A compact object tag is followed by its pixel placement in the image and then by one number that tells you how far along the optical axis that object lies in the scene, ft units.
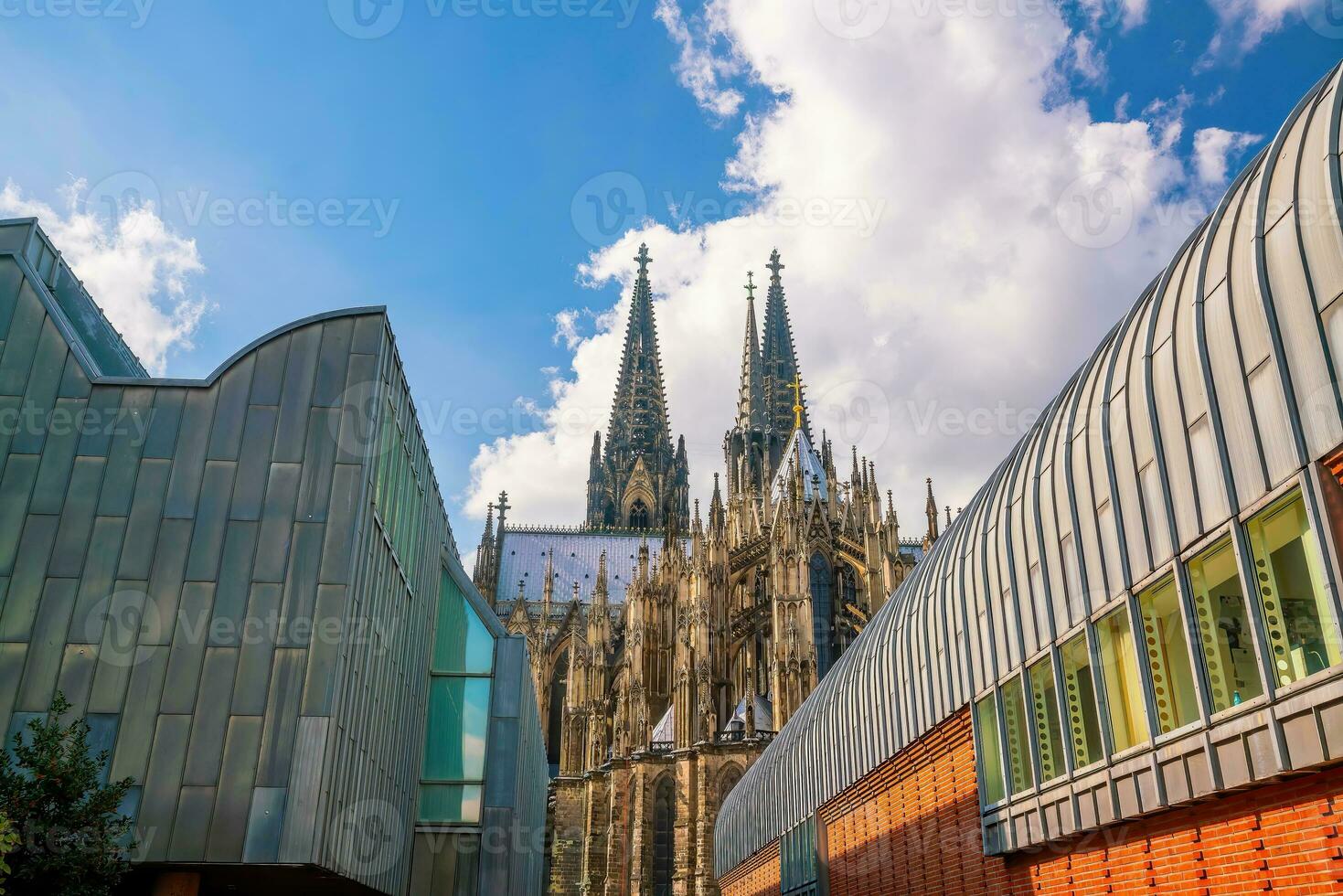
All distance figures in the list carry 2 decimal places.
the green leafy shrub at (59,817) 43.75
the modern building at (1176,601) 29.94
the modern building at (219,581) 52.60
